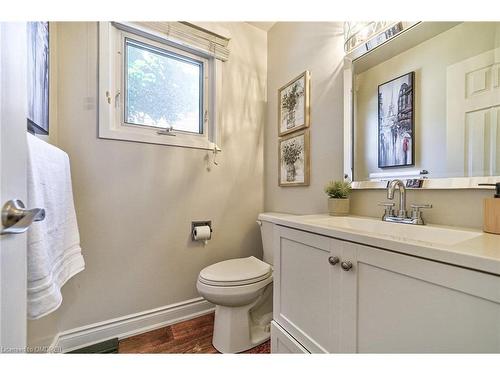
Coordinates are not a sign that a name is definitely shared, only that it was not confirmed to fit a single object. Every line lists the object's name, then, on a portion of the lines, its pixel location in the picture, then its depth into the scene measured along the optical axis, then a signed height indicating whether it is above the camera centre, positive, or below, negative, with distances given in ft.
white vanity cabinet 1.42 -1.02
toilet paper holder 5.06 -0.94
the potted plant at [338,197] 3.72 -0.19
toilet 3.80 -2.10
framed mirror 2.43 +1.17
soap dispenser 2.07 -0.26
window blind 4.47 +3.51
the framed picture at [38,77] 2.66 +1.54
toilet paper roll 4.93 -1.12
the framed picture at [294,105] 4.78 +2.03
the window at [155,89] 4.25 +2.27
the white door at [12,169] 1.31 +0.11
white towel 1.91 -0.54
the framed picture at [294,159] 4.83 +0.68
